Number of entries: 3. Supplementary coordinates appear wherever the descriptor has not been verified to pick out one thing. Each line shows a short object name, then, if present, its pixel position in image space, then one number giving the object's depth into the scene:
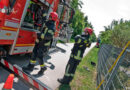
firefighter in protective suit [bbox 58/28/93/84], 4.53
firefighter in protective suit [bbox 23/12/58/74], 4.30
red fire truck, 3.67
